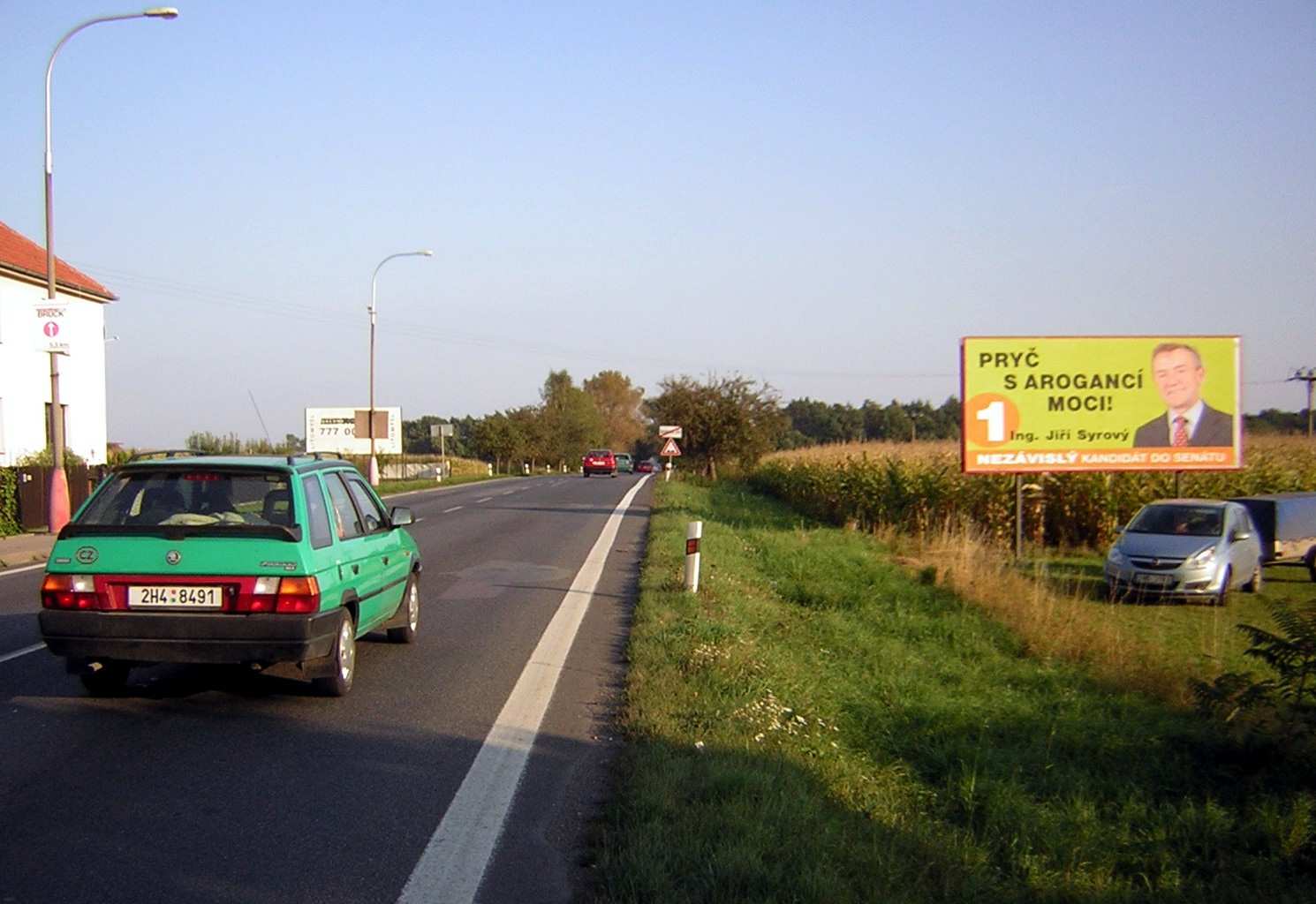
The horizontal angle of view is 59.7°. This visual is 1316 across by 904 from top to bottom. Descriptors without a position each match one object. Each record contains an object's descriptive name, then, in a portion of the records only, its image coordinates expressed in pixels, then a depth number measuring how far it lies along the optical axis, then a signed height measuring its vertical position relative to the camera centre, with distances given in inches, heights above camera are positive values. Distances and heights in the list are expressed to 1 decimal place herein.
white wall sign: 756.0 +77.8
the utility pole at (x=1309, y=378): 2078.0 +113.6
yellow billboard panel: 890.7 +28.1
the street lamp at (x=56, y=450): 755.4 -3.0
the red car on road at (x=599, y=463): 2603.3 -44.3
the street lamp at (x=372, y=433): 1663.4 +16.7
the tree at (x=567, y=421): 3892.7 +86.4
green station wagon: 279.1 -33.2
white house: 1209.4 +93.5
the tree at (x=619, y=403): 5979.3 +210.2
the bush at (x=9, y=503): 869.2 -43.7
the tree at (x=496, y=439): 3344.0 +15.1
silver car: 687.1 -68.4
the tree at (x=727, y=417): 1857.8 +43.4
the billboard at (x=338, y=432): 2691.9 +31.7
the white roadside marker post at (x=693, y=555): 515.2 -50.6
